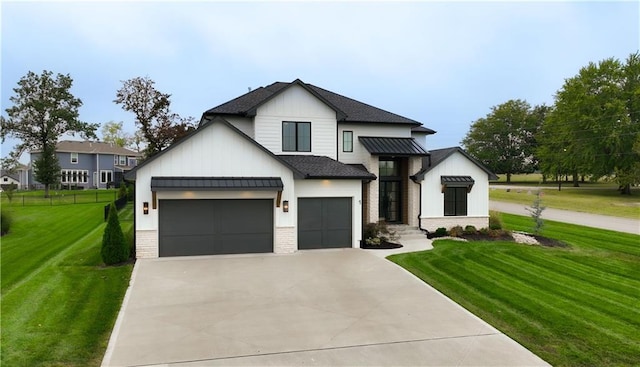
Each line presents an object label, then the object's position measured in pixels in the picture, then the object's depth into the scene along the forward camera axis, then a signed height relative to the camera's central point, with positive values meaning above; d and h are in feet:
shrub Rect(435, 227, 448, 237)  62.69 -7.90
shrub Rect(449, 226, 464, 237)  63.26 -7.88
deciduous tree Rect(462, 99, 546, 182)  239.50 +30.13
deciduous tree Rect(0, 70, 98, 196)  135.74 +26.21
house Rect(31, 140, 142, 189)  173.99 +11.77
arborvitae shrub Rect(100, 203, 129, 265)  42.63 -6.49
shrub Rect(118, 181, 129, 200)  114.69 -1.28
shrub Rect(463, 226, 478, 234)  64.34 -7.79
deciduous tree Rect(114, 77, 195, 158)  120.16 +24.81
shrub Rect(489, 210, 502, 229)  67.62 -6.82
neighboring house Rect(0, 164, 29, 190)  186.60 +5.90
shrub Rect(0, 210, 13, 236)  62.27 -5.77
